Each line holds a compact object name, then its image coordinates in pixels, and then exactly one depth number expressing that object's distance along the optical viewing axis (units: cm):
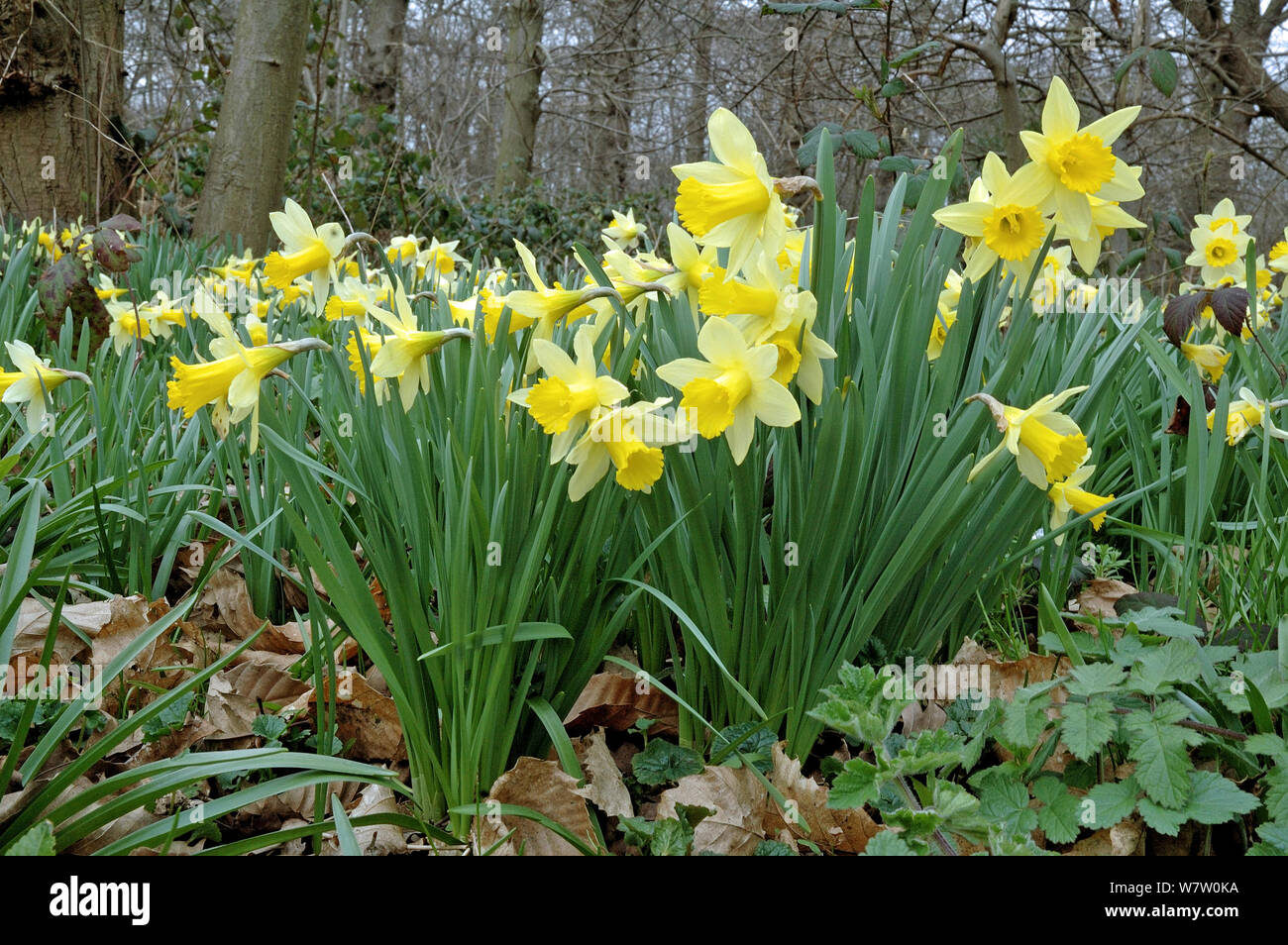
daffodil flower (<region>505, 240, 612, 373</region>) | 83
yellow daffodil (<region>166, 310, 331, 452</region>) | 82
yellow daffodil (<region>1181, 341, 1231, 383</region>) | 105
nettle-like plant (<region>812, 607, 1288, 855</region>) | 72
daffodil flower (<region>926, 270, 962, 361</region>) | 91
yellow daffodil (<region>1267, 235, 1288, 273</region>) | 137
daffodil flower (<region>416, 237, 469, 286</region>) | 147
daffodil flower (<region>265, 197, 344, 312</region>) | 95
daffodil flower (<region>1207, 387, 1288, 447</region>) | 97
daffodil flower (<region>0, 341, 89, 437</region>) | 99
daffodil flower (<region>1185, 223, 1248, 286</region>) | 142
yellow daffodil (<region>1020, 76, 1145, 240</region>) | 79
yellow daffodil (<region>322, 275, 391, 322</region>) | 96
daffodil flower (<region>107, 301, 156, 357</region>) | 137
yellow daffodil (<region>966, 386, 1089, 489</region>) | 77
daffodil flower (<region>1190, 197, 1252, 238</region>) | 142
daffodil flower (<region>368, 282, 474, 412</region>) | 83
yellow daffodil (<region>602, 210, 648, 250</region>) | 124
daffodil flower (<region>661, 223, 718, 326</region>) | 87
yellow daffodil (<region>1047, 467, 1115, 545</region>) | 86
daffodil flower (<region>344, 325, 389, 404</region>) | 86
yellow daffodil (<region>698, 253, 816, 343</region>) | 76
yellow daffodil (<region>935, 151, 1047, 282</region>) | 80
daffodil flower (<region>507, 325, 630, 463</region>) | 76
